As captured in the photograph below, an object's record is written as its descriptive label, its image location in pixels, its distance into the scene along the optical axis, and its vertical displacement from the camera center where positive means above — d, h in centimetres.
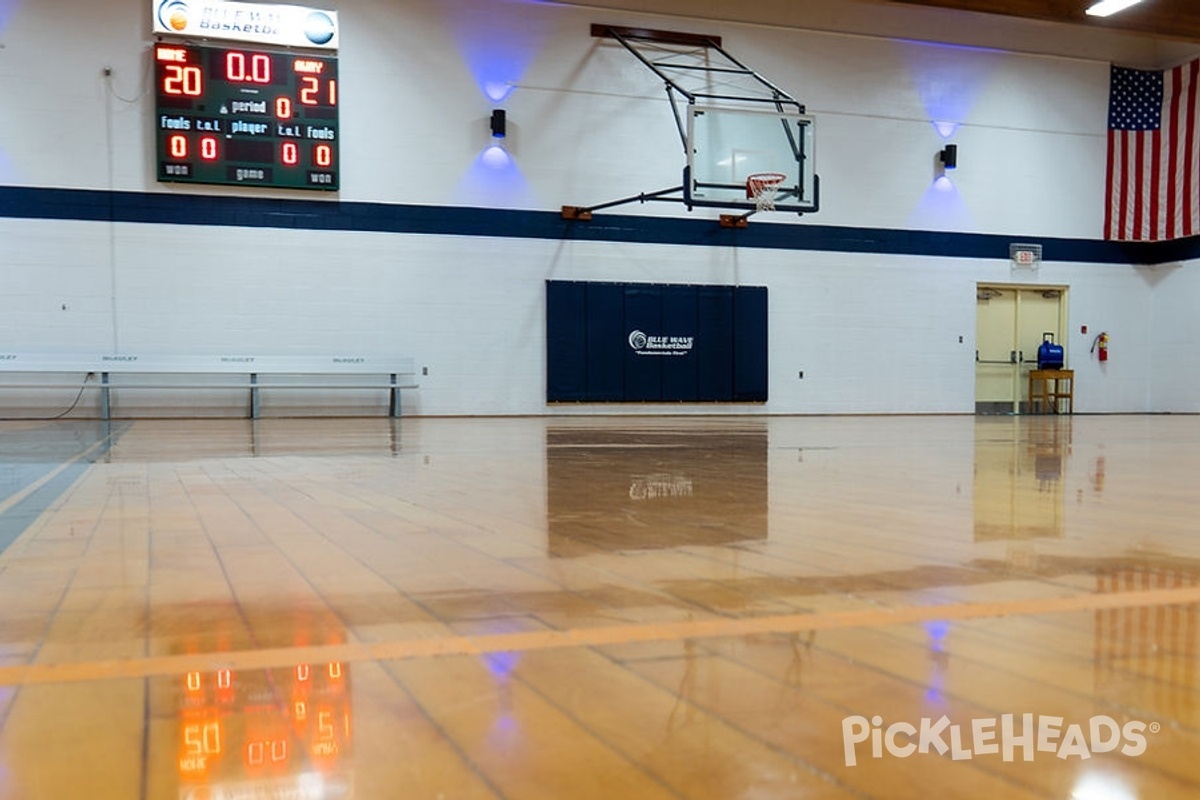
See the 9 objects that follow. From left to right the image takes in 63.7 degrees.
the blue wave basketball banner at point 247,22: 1130 +392
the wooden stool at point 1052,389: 1472 -62
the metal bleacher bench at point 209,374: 1105 -24
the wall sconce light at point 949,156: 1423 +285
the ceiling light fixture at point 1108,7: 1153 +415
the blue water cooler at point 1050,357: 1482 -12
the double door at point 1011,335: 1491 +22
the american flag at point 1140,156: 1489 +297
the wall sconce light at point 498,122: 1243 +296
